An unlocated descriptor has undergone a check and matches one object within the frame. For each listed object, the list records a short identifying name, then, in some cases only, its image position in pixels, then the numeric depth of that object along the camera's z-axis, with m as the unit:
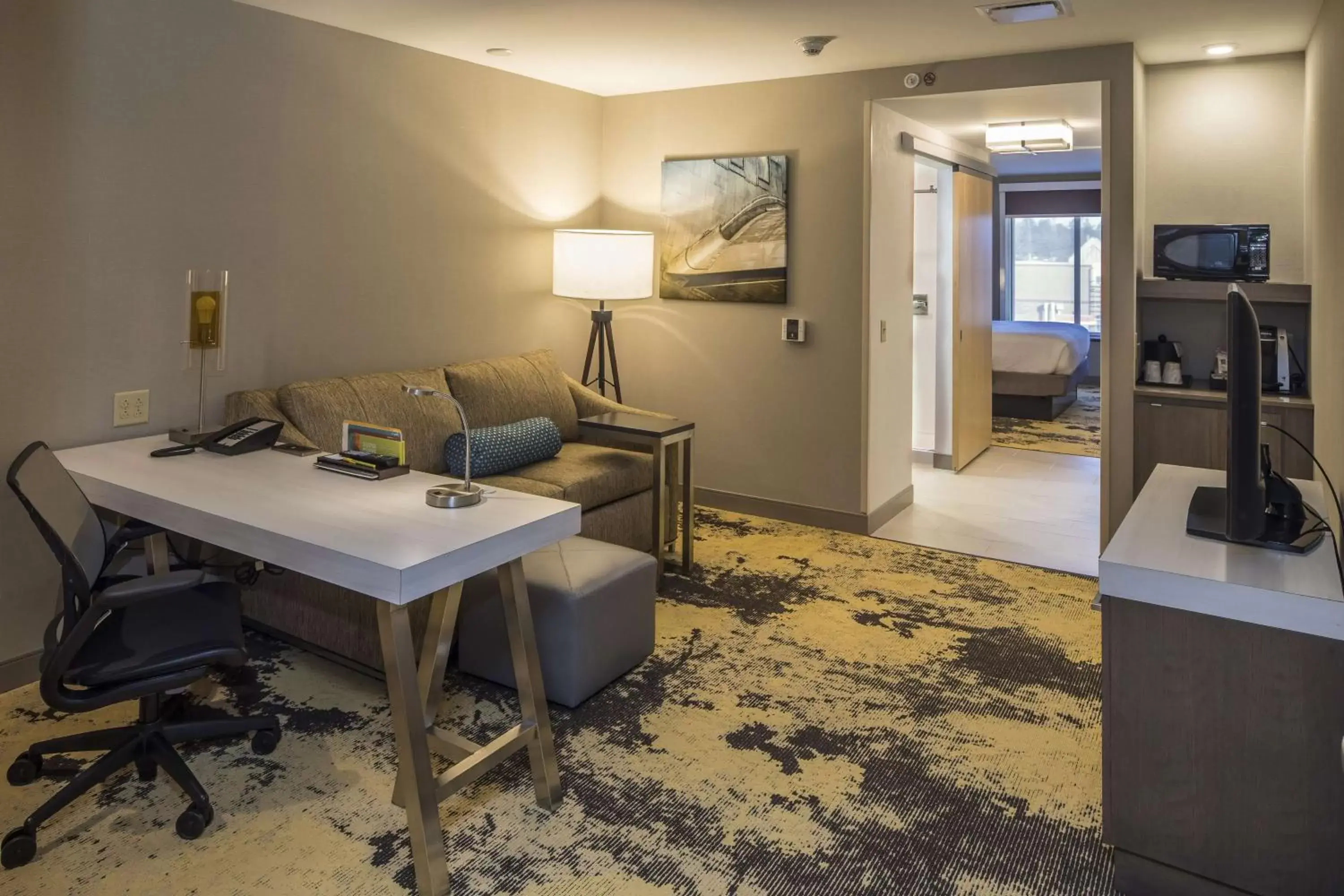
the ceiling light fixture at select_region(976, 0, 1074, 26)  3.30
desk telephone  2.92
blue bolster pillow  3.82
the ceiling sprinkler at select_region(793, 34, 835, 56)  3.84
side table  3.95
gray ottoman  2.82
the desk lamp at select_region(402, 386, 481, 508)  2.29
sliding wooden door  6.22
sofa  3.13
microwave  4.12
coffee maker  3.94
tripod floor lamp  4.56
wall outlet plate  3.16
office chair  2.04
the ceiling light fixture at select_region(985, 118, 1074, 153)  5.47
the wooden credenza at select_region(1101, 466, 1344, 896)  1.75
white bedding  8.02
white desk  1.95
